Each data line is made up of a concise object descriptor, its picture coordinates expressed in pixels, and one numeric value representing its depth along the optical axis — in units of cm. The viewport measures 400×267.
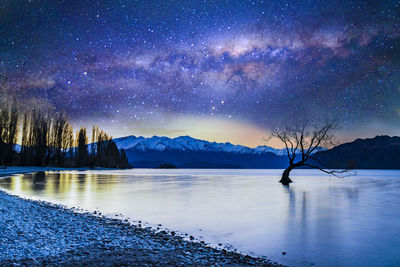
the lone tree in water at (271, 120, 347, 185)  3897
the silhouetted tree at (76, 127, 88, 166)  10694
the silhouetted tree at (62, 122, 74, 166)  9169
